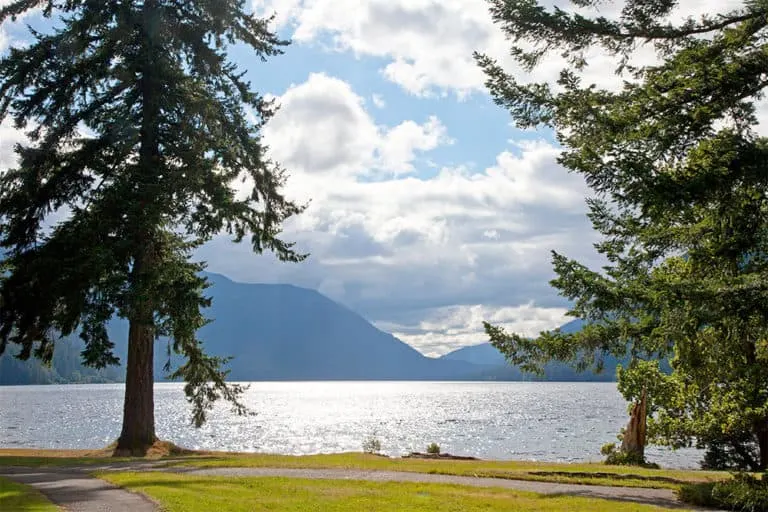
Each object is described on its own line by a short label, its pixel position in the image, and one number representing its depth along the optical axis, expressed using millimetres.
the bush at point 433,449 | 30286
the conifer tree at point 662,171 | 12597
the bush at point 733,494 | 15109
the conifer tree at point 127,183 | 25484
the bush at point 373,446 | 31844
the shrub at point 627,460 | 29281
